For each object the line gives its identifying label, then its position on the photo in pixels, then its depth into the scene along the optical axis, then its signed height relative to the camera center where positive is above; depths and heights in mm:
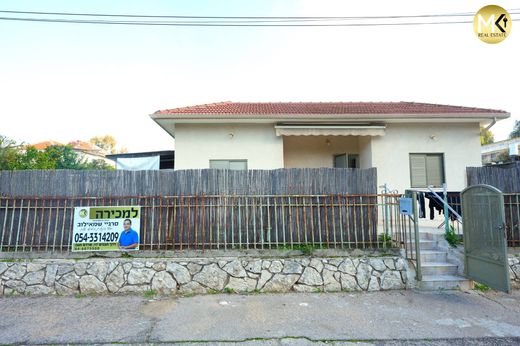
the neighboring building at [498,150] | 26475 +5561
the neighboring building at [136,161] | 11438 +1679
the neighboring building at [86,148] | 40609 +8718
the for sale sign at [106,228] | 6129 -588
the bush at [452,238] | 6393 -803
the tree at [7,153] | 13891 +2404
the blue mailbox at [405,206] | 5984 -69
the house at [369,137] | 9898 +2419
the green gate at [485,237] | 5020 -648
